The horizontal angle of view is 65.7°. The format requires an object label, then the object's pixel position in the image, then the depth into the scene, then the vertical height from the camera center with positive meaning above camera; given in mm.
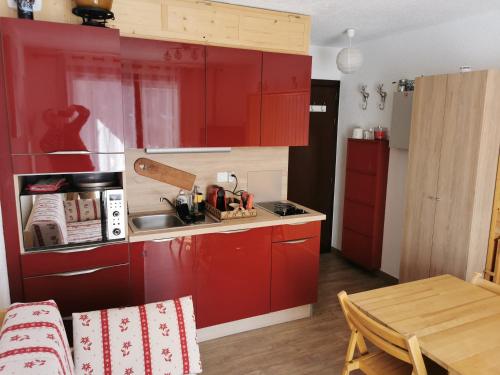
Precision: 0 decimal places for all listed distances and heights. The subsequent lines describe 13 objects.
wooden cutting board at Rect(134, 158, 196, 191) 3084 -424
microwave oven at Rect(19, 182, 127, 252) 2322 -604
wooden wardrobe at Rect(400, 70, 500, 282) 2727 -340
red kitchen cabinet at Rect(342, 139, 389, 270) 4038 -810
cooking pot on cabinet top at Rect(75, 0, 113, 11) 2330 +691
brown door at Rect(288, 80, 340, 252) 4582 -411
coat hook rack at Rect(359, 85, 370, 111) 4236 +320
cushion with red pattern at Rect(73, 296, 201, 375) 1664 -969
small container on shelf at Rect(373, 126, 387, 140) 3980 -83
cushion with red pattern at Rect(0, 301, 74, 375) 1232 -774
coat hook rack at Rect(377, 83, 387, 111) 3996 +315
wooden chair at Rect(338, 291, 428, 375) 1595 -976
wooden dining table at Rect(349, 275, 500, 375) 1575 -923
